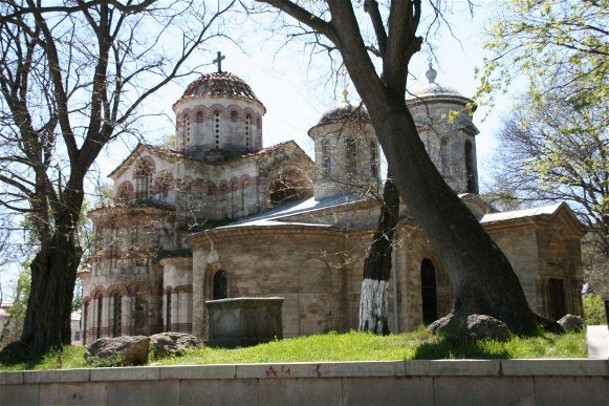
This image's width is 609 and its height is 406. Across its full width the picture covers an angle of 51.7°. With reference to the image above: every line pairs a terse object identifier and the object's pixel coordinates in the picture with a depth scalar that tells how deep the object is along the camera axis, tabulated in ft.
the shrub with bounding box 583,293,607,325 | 68.92
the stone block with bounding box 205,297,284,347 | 30.32
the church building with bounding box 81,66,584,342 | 50.26
